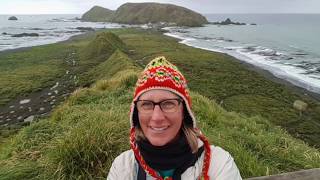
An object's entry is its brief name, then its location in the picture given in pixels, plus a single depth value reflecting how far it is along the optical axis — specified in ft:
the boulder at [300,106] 45.36
